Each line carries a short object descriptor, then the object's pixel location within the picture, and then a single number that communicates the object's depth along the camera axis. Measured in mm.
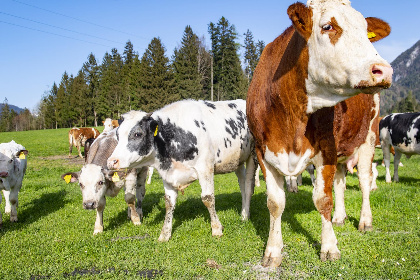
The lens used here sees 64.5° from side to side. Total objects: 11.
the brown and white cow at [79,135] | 22584
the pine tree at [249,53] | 70125
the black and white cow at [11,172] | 6809
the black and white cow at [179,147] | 5230
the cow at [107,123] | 16778
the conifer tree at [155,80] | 54375
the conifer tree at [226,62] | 59000
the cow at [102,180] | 5832
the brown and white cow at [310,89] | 2854
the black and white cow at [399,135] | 9906
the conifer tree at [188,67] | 55250
